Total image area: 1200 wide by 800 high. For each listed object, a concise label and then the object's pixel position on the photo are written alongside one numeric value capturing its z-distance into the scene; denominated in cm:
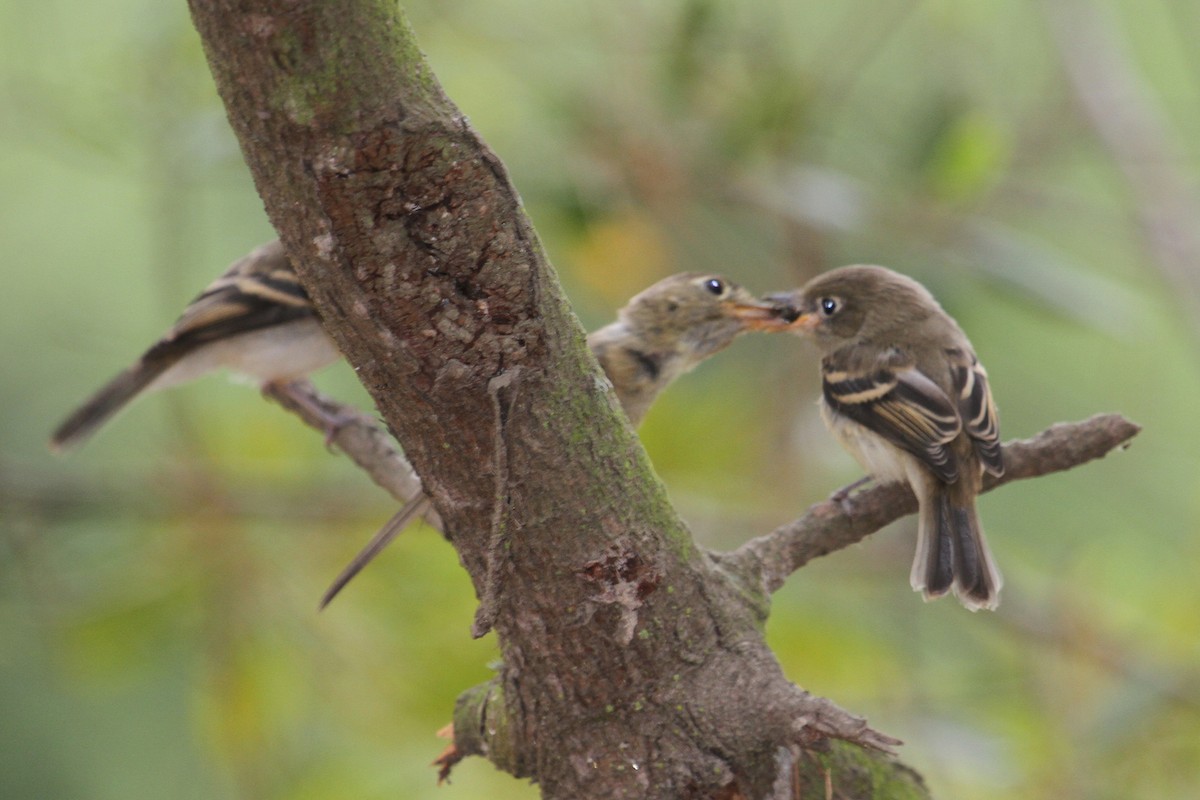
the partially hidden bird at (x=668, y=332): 813
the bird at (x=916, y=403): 699
